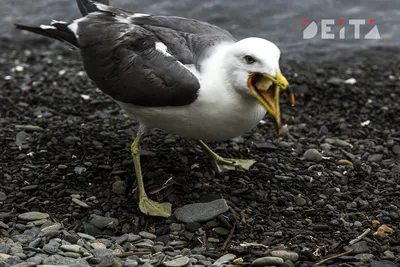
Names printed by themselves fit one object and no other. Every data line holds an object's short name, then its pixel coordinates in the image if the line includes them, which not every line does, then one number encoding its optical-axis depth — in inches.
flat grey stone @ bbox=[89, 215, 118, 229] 198.1
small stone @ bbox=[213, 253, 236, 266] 176.2
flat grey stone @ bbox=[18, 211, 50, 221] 198.4
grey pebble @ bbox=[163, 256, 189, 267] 172.9
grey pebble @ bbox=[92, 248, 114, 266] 169.6
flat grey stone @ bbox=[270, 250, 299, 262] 176.9
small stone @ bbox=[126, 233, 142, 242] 190.2
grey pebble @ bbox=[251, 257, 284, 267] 173.8
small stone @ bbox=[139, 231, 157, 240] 193.3
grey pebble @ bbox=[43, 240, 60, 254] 175.9
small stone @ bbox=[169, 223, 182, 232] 197.5
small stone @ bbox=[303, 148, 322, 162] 237.0
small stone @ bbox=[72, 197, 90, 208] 205.9
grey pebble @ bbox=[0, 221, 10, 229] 192.7
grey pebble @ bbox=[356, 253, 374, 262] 177.3
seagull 182.5
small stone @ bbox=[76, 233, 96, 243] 189.2
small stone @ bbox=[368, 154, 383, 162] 242.6
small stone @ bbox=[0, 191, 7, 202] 209.2
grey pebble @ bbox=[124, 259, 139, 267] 172.0
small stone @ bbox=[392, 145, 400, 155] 252.4
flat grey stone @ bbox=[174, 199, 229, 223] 198.8
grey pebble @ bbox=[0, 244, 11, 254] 172.5
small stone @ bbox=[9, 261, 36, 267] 163.9
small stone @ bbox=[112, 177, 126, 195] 215.6
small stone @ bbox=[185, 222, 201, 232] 195.0
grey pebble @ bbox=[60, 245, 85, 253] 176.7
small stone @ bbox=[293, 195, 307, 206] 209.0
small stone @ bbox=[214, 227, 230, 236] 193.7
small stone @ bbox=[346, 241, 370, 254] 181.5
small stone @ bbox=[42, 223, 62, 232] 191.5
